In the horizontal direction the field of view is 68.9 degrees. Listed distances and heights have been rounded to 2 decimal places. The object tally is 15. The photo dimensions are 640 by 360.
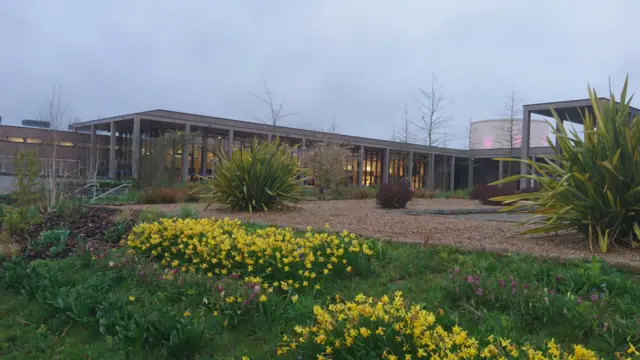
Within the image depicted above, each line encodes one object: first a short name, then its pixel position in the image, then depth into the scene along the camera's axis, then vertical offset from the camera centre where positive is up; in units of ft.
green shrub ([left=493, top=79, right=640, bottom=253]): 16.93 +0.28
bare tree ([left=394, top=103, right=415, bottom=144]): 100.49 +11.41
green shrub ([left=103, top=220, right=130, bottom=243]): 20.02 -2.57
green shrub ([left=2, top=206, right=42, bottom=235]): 22.58 -2.46
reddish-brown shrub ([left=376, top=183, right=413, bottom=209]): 42.27 -1.16
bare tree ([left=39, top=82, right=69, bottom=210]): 29.17 -1.43
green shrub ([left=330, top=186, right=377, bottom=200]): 62.34 -1.52
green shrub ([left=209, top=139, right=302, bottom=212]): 31.01 -0.06
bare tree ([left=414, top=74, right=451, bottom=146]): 87.40 +11.57
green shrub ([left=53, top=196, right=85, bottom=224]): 24.33 -2.00
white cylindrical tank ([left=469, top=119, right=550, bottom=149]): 125.29 +16.28
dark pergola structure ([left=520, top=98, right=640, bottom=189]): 78.18 +14.13
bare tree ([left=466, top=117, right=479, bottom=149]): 145.69 +16.27
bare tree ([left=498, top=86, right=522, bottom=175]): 102.37 +15.78
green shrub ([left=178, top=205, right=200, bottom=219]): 23.99 -1.95
